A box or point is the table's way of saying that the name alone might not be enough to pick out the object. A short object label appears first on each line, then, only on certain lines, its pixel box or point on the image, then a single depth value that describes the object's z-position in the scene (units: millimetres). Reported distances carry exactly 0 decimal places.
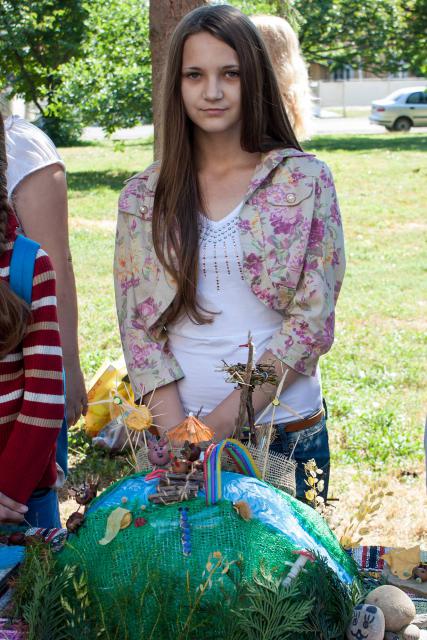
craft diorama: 2147
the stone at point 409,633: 2213
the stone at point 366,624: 2173
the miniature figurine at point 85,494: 2329
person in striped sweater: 2600
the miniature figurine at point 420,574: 2404
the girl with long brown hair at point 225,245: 2812
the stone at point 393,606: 2217
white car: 27625
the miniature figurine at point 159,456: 2330
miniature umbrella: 2342
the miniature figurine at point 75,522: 2280
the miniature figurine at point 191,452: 2278
